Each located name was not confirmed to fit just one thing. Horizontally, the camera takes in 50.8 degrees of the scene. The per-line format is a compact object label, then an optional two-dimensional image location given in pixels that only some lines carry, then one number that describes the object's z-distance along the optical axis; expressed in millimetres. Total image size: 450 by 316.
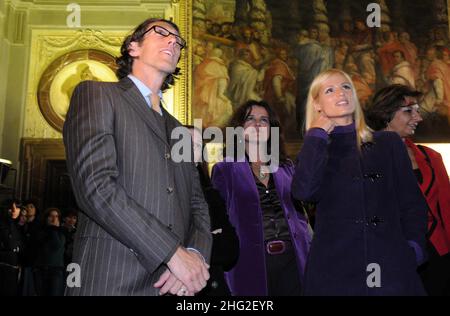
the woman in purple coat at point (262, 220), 2973
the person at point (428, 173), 3076
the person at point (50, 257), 6590
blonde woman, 2109
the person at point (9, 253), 5745
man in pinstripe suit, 1735
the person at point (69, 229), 6798
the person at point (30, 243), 6559
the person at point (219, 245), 2582
